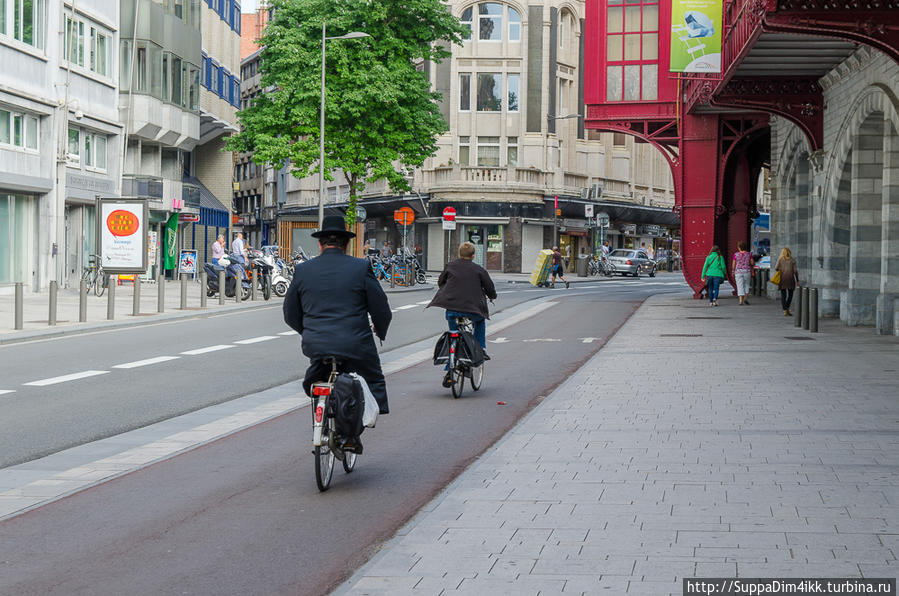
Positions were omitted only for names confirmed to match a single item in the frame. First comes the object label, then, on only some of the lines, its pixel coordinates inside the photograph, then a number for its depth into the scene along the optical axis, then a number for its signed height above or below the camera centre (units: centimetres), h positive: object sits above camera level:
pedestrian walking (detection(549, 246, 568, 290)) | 4708 -42
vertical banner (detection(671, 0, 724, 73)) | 2839 +528
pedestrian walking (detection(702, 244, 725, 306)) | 3228 -39
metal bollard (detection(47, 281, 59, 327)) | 2123 -101
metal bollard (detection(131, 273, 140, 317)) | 2470 -108
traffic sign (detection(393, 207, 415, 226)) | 4684 +144
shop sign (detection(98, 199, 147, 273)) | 2848 +35
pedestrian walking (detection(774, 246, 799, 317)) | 2683 -42
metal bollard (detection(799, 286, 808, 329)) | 2265 -82
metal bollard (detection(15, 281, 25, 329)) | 2019 -98
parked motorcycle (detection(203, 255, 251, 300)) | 3253 -70
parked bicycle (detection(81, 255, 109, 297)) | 3409 -84
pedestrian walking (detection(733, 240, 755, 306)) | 3256 -41
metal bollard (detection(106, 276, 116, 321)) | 2336 -111
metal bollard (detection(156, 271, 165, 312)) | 2595 -97
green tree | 4209 +563
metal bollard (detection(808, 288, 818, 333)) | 2172 -94
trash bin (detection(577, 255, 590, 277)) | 6266 -49
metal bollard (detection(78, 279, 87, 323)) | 2227 -102
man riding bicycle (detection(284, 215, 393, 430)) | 760 -36
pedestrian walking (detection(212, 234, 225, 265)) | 3453 +0
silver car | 6481 -25
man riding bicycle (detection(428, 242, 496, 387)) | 1284 -40
